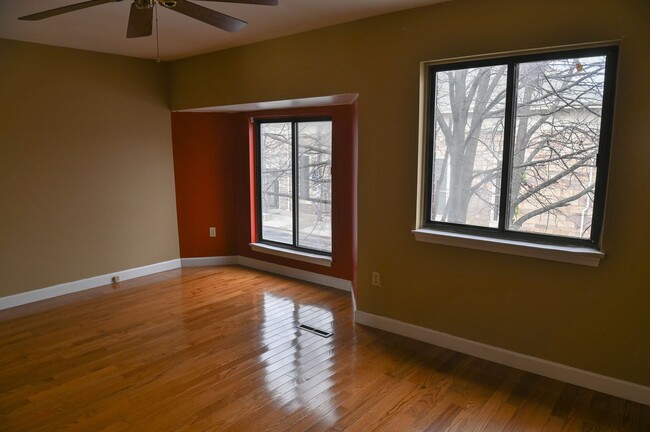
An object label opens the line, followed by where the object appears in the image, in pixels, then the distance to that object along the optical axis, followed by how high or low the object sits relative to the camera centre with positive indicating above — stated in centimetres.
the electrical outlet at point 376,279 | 358 -95
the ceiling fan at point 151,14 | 213 +75
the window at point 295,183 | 471 -26
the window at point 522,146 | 263 +9
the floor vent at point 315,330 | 352 -137
